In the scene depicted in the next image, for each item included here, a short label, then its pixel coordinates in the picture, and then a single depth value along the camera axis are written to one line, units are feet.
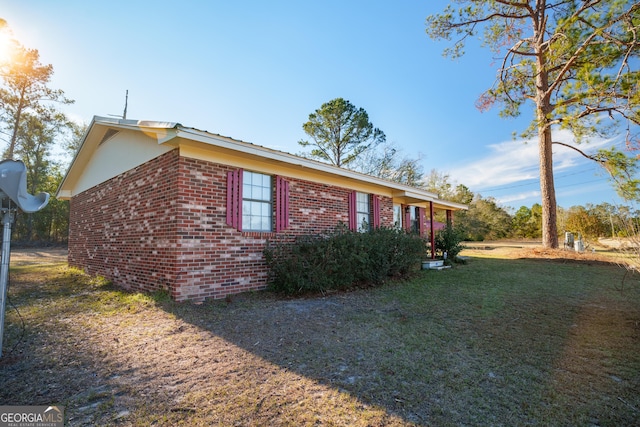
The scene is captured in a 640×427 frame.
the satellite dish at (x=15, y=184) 10.05
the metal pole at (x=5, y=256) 10.31
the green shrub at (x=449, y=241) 37.32
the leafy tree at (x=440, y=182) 109.81
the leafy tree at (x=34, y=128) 64.90
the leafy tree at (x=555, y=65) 28.78
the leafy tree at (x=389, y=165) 80.69
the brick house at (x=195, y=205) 17.87
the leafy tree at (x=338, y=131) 75.20
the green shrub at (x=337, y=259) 19.53
